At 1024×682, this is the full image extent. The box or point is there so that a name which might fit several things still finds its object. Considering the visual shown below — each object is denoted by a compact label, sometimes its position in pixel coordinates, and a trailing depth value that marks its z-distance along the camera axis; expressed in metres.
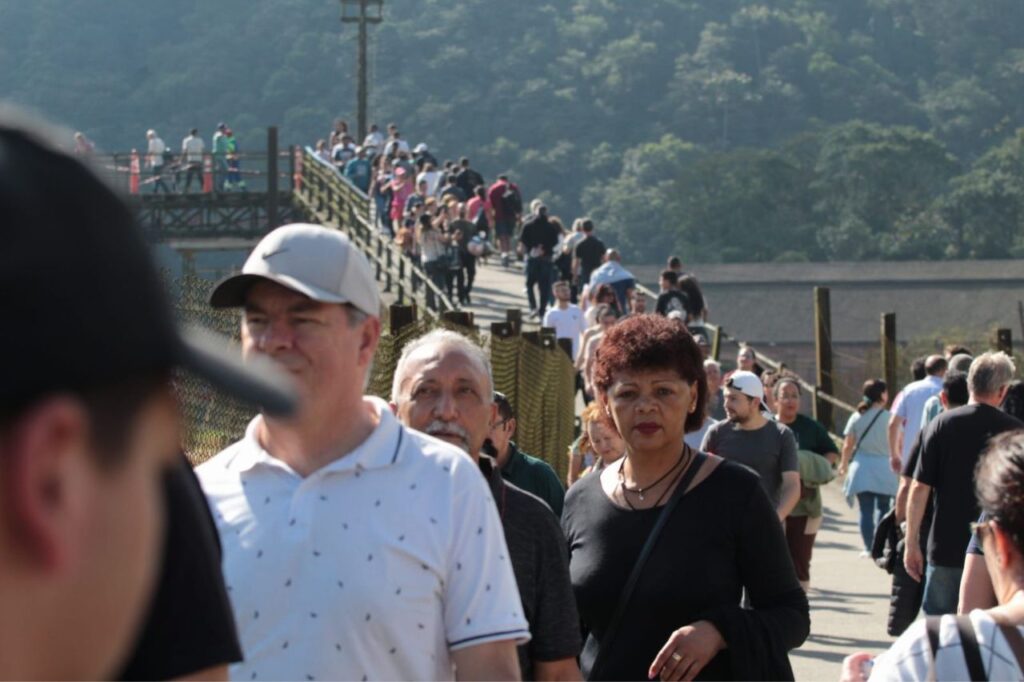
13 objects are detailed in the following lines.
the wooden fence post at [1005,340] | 21.03
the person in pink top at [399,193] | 36.97
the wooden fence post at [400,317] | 10.07
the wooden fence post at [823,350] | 25.91
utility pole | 51.31
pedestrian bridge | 29.89
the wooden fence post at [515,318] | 15.61
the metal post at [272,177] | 44.61
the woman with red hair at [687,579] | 4.71
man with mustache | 4.28
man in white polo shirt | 3.24
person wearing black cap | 1.14
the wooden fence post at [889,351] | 24.94
